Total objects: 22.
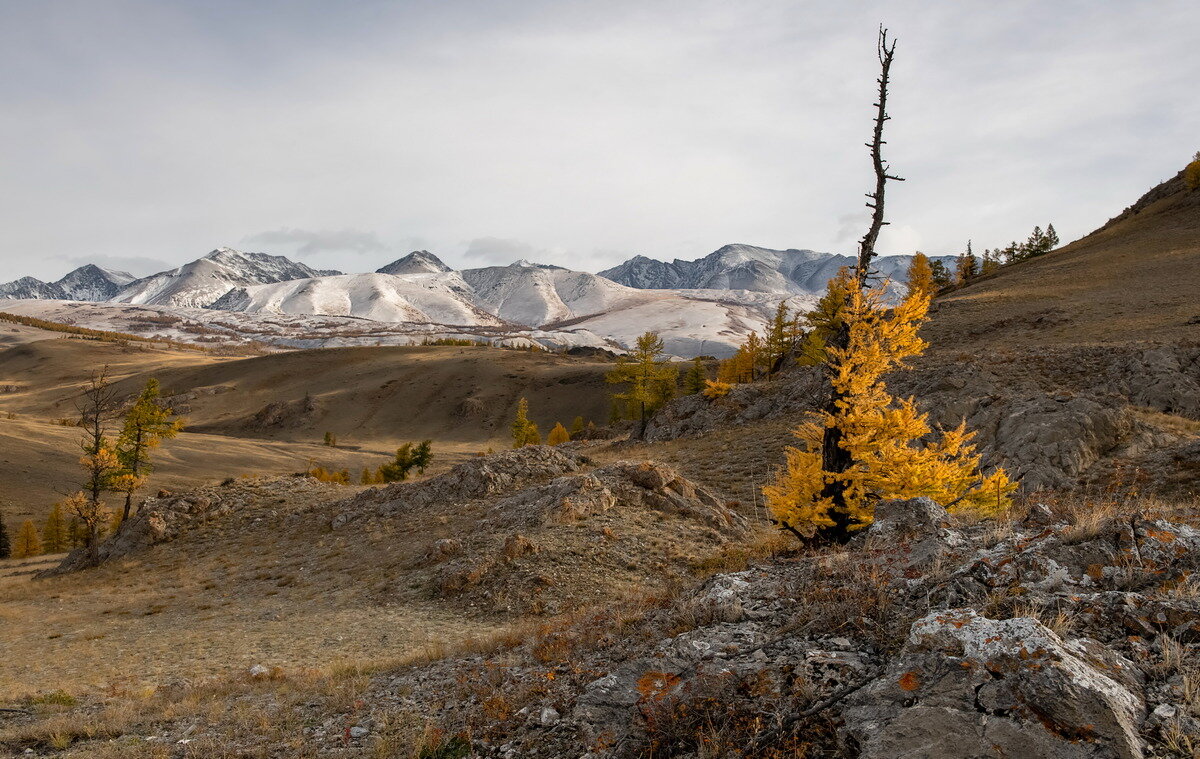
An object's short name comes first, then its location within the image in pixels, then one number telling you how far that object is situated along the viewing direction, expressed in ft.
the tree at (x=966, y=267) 372.58
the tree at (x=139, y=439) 129.39
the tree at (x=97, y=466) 112.88
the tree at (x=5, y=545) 166.50
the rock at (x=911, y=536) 25.35
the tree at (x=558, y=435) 260.64
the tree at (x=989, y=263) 360.03
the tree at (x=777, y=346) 250.78
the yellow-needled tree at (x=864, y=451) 43.80
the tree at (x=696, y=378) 256.52
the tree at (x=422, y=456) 214.67
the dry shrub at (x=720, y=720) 16.51
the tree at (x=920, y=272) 295.28
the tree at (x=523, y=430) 251.80
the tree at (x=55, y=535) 179.93
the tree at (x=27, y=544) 167.32
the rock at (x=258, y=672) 41.81
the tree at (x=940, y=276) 341.00
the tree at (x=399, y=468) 213.25
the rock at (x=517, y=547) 65.82
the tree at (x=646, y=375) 221.05
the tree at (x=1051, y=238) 370.32
